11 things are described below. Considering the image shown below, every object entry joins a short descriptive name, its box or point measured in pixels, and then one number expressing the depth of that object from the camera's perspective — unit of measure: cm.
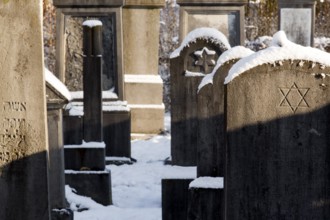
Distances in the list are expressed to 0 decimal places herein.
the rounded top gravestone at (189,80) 1461
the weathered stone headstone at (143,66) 2382
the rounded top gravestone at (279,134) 732
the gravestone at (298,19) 2109
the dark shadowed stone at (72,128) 1847
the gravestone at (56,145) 1184
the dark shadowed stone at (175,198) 1302
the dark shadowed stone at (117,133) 1956
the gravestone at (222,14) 1994
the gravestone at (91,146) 1503
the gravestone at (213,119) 1069
